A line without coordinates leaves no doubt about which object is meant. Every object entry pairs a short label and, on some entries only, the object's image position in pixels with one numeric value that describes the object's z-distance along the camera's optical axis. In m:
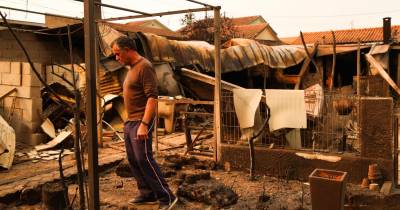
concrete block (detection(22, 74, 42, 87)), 9.23
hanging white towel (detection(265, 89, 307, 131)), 6.42
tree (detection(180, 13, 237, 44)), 23.67
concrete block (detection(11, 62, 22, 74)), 9.45
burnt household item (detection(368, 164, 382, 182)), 5.75
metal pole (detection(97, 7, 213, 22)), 6.83
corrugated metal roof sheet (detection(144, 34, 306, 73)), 12.04
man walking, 4.64
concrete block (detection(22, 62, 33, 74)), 9.31
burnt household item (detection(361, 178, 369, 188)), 5.87
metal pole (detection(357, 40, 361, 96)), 14.59
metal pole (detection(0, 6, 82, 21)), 7.00
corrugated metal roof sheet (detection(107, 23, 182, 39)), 12.44
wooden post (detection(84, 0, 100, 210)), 2.61
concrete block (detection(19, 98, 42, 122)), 9.26
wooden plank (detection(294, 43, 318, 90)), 16.34
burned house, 6.04
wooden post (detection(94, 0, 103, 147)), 8.86
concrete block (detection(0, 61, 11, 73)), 9.65
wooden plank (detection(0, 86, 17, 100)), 9.41
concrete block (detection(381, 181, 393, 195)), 5.54
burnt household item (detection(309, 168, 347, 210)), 4.41
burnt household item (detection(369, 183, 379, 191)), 5.68
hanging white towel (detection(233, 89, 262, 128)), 6.81
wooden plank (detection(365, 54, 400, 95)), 14.34
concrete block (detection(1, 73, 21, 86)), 9.42
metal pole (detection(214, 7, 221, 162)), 6.98
